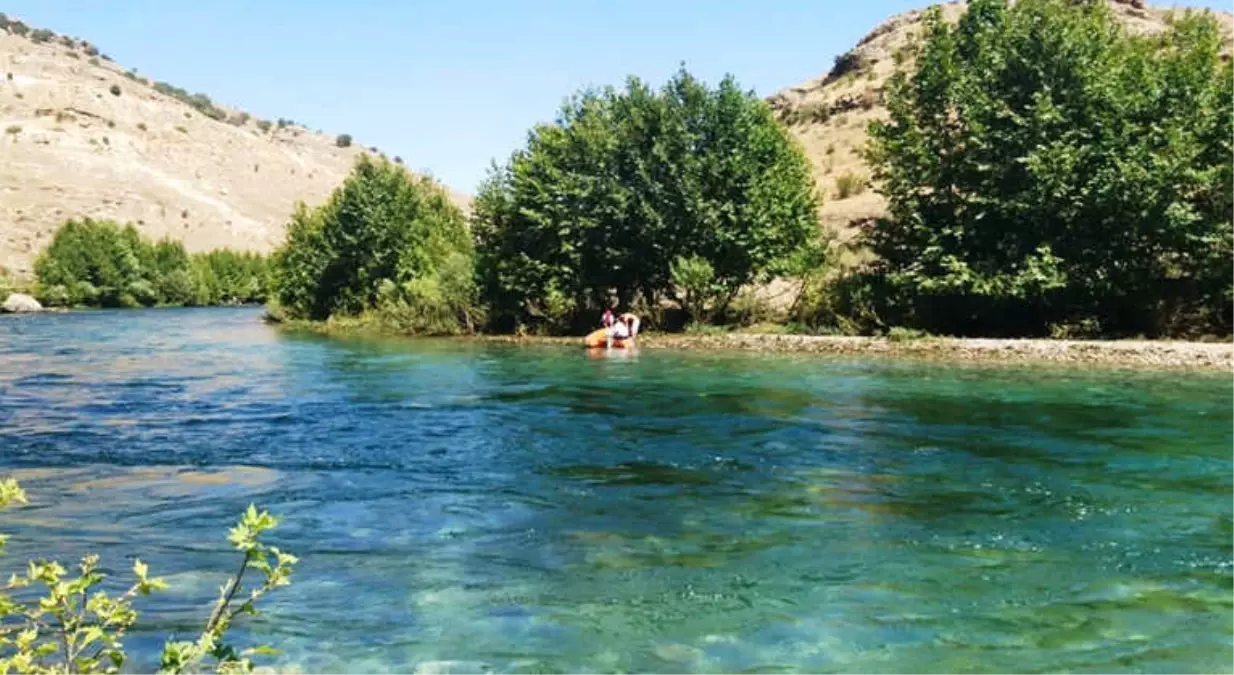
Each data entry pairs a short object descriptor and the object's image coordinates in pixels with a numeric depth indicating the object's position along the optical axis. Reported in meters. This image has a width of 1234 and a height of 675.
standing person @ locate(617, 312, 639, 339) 35.16
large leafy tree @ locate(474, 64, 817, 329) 36.41
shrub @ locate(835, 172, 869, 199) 49.91
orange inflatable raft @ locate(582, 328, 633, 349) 33.47
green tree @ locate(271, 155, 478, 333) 47.94
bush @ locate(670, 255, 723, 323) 35.69
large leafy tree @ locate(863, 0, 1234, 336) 28.50
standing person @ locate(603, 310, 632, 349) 33.50
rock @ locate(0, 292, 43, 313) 72.06
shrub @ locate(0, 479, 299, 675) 3.57
